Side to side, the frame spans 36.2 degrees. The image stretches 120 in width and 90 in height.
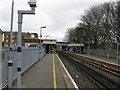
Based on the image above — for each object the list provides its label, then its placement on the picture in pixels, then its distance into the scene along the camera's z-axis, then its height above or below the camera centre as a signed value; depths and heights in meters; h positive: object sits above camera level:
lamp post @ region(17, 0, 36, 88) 6.12 +0.72
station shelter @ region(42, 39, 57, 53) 68.43 +0.83
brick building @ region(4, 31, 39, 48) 90.94 +3.78
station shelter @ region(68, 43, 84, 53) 79.19 +0.11
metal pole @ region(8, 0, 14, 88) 7.73 -1.35
